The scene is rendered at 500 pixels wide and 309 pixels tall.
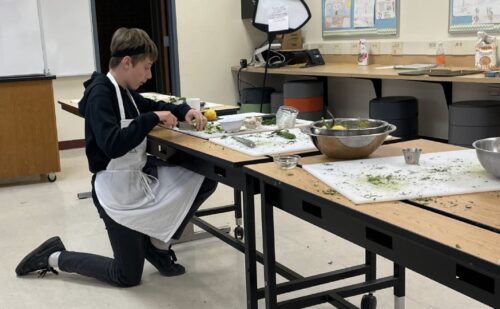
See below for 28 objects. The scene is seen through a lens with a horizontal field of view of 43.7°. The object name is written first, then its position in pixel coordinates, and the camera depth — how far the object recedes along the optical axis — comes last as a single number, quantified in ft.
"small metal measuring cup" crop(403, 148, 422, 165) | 6.01
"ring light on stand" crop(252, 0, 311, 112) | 18.67
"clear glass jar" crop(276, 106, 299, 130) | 8.95
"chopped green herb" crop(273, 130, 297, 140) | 7.99
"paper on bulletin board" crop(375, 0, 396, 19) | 17.56
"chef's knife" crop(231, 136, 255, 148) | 7.53
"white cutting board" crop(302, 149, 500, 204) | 5.06
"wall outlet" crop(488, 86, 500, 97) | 14.86
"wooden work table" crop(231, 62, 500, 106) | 13.25
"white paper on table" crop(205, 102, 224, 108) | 11.95
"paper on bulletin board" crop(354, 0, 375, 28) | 18.40
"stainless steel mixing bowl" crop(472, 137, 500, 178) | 5.16
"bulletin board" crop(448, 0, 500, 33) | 14.75
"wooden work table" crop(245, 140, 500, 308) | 3.86
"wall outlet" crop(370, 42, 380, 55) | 18.24
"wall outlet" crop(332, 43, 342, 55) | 19.88
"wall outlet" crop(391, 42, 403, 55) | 17.43
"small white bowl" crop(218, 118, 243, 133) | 8.77
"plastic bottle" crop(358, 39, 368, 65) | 18.24
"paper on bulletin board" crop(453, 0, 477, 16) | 15.21
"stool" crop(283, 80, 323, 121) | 18.89
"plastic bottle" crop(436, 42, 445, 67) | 16.06
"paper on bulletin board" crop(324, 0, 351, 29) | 19.40
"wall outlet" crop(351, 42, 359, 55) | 19.07
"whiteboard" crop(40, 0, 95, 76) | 19.63
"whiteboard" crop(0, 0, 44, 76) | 18.72
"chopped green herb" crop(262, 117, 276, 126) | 9.33
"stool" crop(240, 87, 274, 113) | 20.80
